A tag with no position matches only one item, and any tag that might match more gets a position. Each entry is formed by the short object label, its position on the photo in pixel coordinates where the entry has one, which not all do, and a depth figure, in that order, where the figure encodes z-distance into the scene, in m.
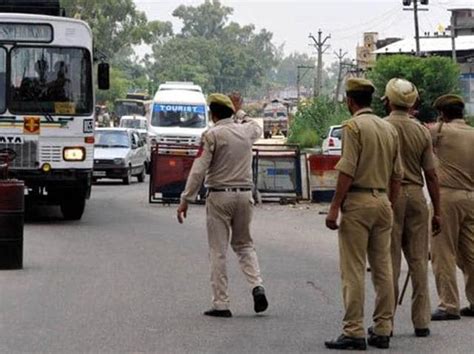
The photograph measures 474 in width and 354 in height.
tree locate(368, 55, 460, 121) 55.41
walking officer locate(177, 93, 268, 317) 11.26
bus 20.31
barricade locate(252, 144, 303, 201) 26.83
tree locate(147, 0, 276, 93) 152.38
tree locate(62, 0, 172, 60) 92.94
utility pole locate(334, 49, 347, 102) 87.34
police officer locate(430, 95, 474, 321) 11.23
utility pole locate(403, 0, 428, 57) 63.34
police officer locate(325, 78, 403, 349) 9.59
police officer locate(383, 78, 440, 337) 10.21
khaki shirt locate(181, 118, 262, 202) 11.24
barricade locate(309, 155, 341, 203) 26.67
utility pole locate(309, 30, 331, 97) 104.03
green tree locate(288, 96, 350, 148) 63.74
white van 40.56
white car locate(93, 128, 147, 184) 36.12
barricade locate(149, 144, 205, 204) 26.28
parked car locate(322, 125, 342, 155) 39.09
